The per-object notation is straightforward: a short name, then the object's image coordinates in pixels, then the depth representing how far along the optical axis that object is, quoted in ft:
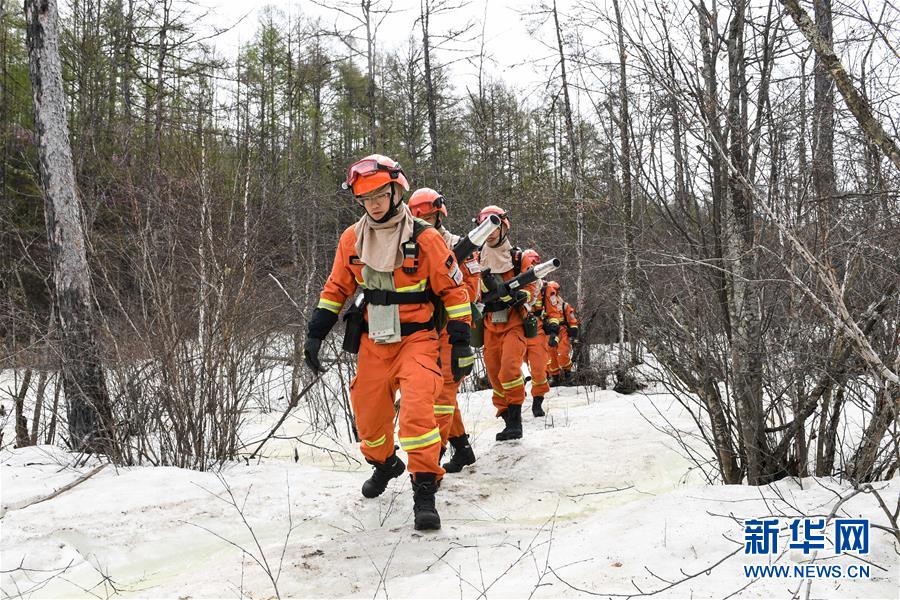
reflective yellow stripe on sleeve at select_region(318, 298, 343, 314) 12.76
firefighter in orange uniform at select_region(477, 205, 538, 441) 18.97
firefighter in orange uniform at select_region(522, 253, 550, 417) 22.18
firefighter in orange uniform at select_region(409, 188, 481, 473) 15.70
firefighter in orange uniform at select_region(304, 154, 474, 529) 11.87
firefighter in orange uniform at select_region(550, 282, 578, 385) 32.96
